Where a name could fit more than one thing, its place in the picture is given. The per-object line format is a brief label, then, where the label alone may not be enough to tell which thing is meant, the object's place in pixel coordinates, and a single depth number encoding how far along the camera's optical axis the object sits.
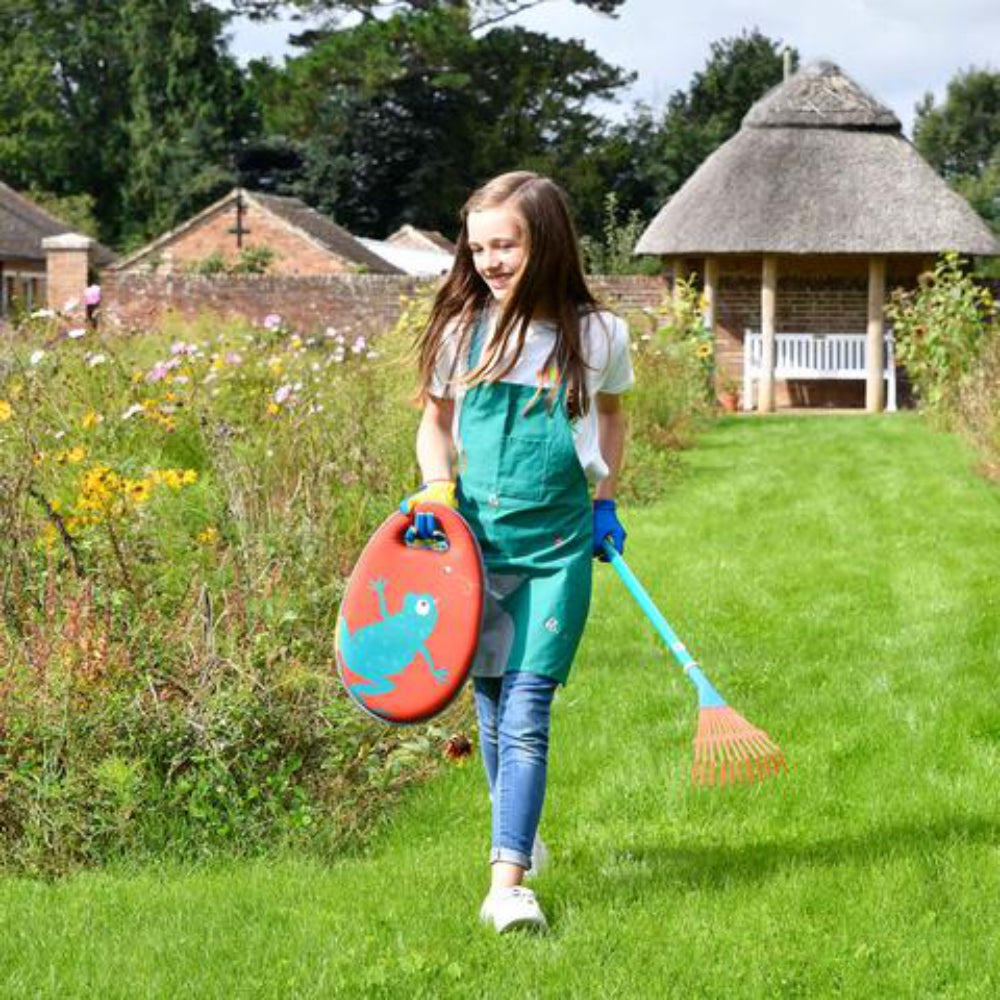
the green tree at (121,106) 50.03
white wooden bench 23.84
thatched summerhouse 24.22
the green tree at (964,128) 67.00
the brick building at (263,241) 35.06
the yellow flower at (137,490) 5.83
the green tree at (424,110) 40.53
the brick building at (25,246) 40.03
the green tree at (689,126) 44.50
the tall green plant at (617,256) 25.98
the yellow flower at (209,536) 6.23
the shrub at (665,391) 13.30
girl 3.99
